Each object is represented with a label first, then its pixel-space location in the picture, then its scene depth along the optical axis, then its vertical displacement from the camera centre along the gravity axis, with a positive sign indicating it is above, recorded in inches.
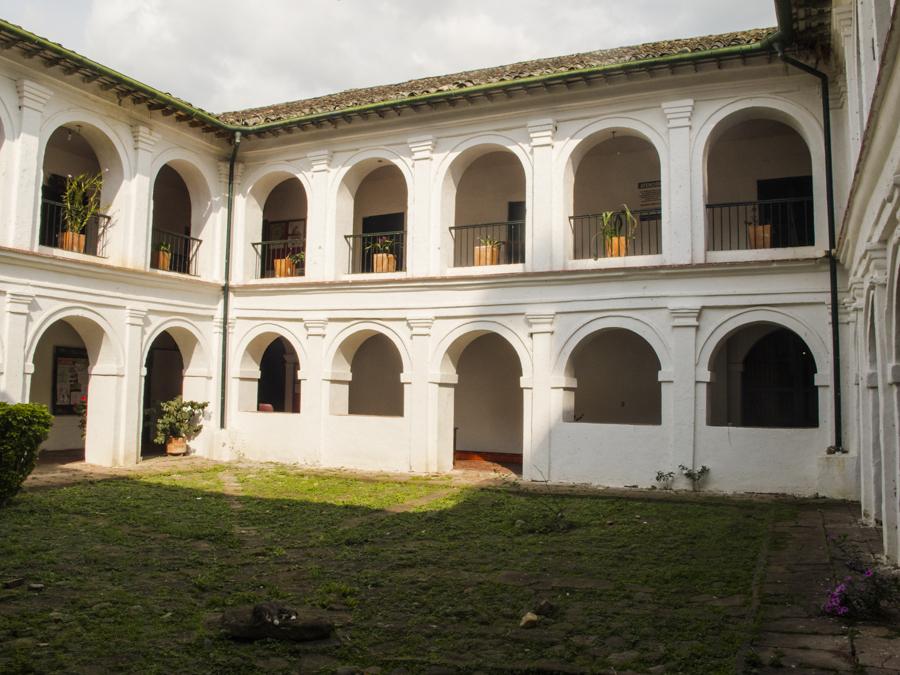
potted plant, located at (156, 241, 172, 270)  569.9 +98.2
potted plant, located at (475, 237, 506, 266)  533.6 +97.5
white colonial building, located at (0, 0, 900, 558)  438.3 +83.5
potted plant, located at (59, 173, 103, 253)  501.0 +113.4
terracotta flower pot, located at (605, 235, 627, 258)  491.0 +94.8
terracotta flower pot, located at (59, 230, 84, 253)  500.1 +93.9
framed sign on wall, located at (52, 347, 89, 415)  614.2 +9.7
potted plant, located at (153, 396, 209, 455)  575.2 -22.7
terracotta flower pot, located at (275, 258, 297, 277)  603.5 +95.9
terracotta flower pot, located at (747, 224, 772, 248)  462.0 +97.5
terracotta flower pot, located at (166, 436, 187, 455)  578.2 -38.7
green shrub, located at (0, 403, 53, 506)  354.9 -22.5
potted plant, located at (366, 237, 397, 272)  565.0 +96.7
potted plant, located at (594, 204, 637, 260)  489.4 +104.2
